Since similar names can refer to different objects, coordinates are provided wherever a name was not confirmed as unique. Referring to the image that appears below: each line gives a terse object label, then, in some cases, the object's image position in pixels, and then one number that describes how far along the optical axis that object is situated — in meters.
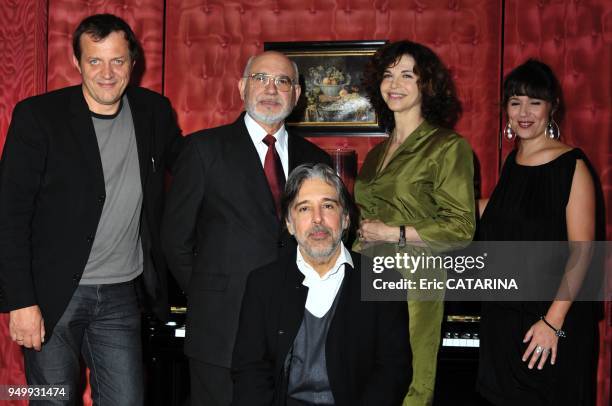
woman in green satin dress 2.46
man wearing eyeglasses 2.37
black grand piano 3.05
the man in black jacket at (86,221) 2.31
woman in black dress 2.58
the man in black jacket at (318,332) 2.08
